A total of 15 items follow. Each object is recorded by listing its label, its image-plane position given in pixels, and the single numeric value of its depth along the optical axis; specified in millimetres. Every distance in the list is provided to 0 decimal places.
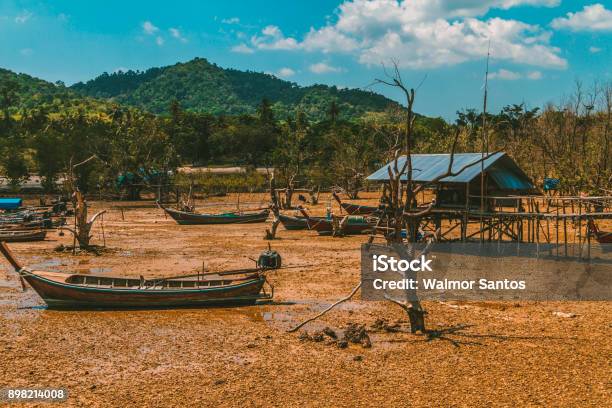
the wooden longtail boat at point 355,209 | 40531
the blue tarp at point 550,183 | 40344
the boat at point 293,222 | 34531
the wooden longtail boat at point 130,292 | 16672
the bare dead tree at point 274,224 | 30953
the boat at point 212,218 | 38406
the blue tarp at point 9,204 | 40781
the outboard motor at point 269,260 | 21125
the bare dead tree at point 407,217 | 13344
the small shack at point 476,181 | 24922
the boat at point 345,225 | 32844
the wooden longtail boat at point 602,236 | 24875
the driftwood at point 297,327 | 14301
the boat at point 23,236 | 30359
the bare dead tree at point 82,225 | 26375
